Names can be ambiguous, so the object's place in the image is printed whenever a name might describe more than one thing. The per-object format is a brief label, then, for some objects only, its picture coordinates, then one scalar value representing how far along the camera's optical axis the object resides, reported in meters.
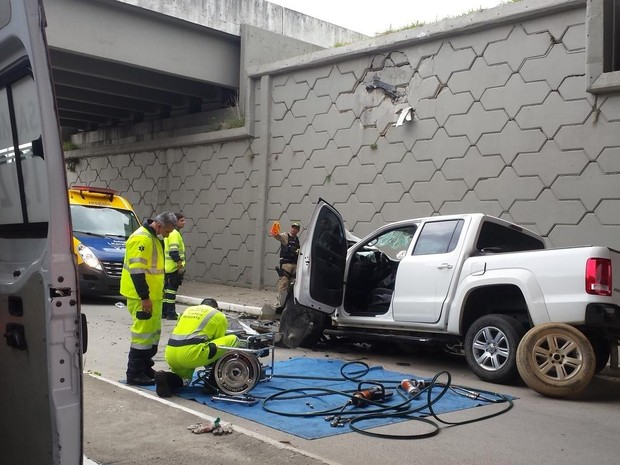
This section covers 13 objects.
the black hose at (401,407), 5.38
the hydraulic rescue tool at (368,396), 5.83
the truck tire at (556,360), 6.25
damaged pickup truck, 6.36
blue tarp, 5.39
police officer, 12.17
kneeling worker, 6.04
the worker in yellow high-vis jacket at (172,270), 11.12
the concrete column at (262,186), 14.68
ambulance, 12.50
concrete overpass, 13.89
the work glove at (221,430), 4.83
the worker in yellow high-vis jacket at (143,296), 6.46
